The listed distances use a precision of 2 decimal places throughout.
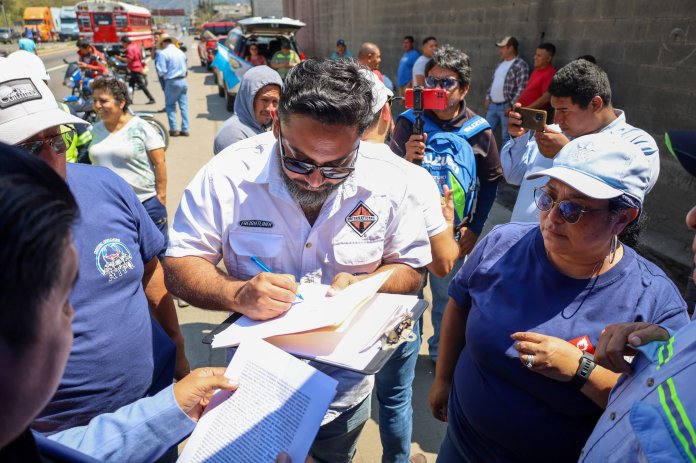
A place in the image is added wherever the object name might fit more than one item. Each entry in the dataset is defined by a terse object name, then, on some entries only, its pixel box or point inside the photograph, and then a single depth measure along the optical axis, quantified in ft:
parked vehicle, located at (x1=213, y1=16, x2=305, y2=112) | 36.58
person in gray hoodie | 11.43
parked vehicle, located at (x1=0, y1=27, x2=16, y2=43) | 102.60
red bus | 85.30
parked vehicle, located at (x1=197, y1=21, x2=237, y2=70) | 64.28
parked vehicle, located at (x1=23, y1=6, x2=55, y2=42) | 138.31
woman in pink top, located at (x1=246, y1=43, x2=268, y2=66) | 35.47
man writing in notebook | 5.06
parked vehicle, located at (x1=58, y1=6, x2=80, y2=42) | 147.23
